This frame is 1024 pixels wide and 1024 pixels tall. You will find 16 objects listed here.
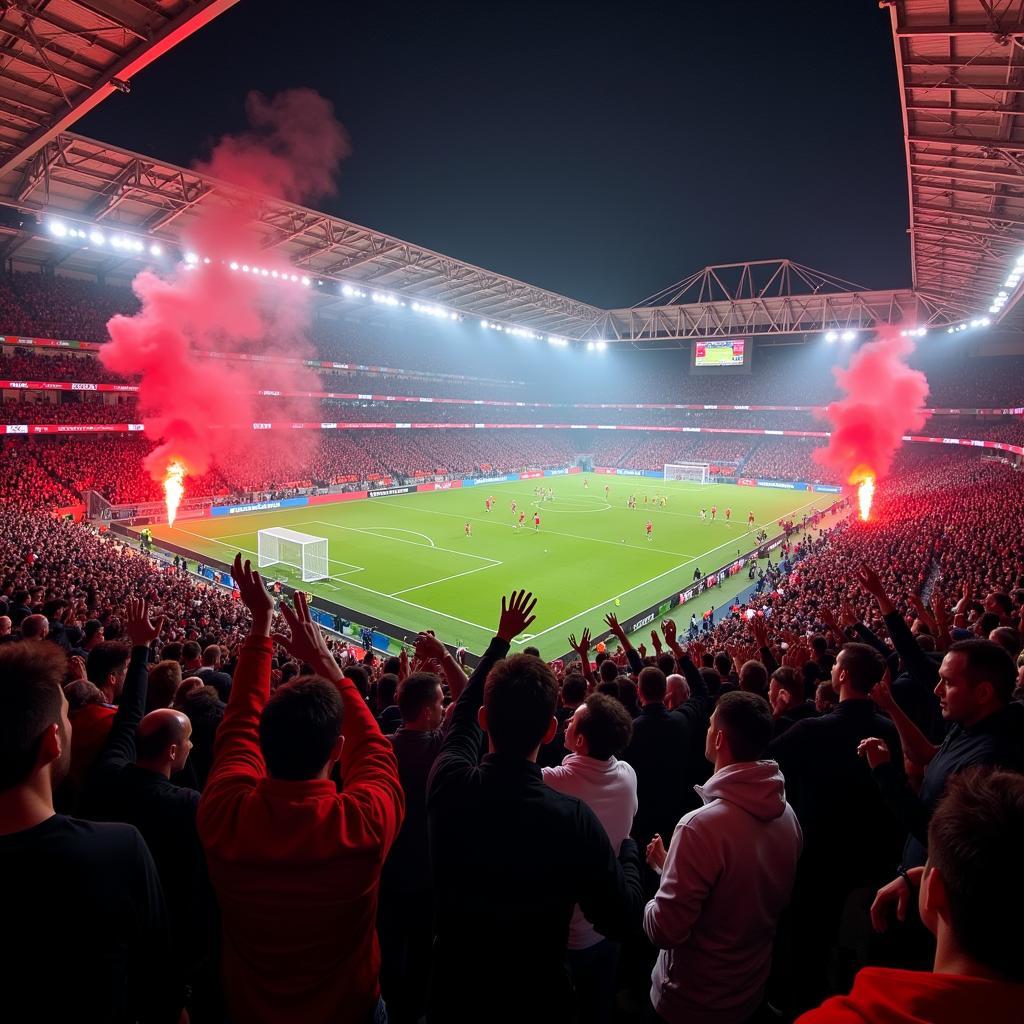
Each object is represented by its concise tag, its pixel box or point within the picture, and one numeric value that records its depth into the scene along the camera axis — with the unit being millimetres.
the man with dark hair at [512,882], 2229
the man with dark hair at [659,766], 4344
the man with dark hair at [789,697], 5180
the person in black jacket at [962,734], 3051
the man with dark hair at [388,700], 5539
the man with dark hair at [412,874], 3410
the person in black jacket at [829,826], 3799
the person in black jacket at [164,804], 2904
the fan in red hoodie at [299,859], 2127
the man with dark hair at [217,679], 6547
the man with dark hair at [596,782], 3109
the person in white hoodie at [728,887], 2678
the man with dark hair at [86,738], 3499
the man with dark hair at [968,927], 1266
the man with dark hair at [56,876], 1906
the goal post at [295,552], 27906
